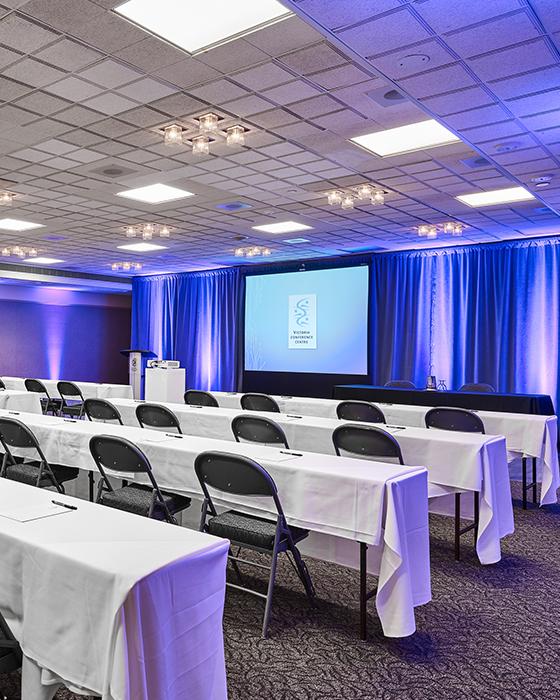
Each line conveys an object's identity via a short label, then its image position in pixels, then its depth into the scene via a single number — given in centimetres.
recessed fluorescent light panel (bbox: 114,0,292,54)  324
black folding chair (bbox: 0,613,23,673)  184
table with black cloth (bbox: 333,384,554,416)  722
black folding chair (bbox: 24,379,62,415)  963
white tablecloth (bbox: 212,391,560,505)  532
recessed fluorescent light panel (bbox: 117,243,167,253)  1080
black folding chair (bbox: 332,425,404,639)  396
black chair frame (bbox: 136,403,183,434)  532
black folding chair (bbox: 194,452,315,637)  291
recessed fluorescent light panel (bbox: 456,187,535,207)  693
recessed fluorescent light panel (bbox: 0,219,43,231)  909
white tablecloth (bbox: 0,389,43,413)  670
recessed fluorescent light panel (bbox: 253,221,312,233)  897
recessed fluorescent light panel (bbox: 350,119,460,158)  505
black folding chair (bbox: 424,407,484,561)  547
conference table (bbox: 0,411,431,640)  277
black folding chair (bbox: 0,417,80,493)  402
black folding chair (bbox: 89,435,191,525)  333
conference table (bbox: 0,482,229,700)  168
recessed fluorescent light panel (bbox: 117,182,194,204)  705
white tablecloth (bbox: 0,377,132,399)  859
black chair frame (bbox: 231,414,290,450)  452
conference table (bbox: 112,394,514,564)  386
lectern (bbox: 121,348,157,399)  1338
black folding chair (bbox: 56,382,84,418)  861
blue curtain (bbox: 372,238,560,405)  959
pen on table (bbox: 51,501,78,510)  239
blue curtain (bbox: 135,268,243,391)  1356
